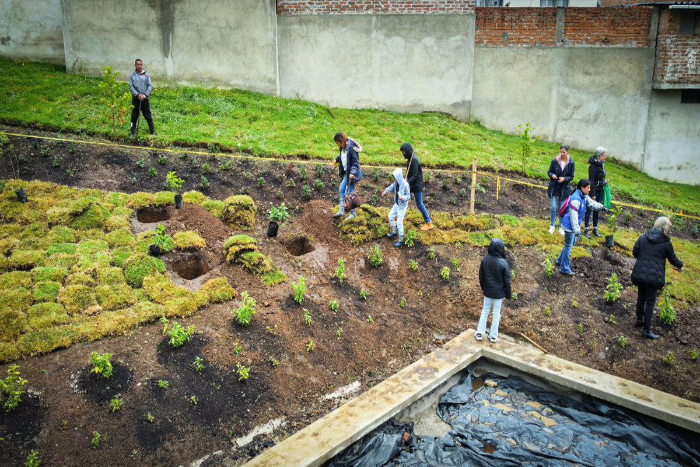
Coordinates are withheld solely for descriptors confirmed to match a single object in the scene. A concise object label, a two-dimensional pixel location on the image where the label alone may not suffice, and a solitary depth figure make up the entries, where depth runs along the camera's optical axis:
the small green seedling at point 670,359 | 8.33
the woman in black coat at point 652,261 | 8.57
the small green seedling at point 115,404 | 6.44
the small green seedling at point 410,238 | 10.82
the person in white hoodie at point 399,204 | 10.28
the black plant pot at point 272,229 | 10.44
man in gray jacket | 12.98
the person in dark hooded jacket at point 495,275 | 8.26
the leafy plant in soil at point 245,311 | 8.09
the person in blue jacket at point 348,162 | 10.47
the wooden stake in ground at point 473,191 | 11.54
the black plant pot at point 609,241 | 11.22
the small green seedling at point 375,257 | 10.29
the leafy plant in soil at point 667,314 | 9.12
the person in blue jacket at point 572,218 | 9.99
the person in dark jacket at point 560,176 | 11.22
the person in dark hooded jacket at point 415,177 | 10.55
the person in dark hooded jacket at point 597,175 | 11.15
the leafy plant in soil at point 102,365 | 6.76
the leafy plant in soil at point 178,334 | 7.44
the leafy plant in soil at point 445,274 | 10.24
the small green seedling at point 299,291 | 8.84
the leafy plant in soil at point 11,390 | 6.20
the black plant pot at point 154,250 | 9.20
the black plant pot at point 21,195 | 10.01
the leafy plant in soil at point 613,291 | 9.73
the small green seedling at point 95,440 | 6.03
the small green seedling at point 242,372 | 7.23
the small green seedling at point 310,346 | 8.09
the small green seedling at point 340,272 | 9.66
